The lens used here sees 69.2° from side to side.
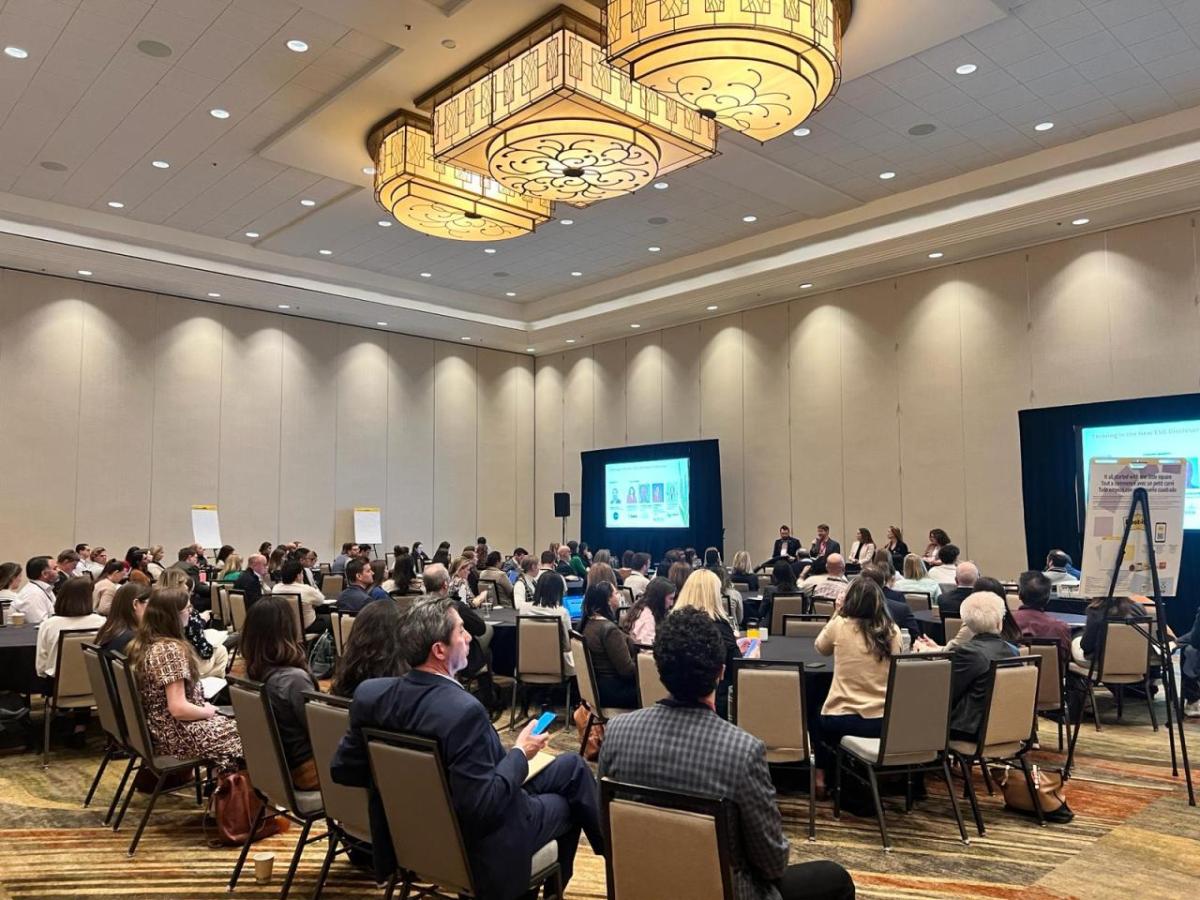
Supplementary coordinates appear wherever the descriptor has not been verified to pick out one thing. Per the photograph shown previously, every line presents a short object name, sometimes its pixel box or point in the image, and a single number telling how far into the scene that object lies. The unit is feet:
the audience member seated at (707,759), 7.37
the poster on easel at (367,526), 54.24
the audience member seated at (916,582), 27.22
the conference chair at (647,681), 15.76
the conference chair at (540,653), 21.67
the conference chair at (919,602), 25.99
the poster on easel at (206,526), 48.01
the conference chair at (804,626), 21.34
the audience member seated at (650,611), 19.04
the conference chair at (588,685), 17.35
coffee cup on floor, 12.31
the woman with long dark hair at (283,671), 11.85
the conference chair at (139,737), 13.53
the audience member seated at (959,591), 23.08
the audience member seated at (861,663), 14.67
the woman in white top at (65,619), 18.70
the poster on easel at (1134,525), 16.02
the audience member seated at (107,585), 25.04
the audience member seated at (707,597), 17.33
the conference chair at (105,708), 14.49
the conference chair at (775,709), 14.26
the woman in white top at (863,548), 41.39
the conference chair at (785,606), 25.50
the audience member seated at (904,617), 19.60
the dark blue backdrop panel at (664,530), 50.57
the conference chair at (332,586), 35.60
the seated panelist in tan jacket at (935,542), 38.95
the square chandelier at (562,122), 23.73
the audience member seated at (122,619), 16.35
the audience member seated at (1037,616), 20.84
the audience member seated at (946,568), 30.89
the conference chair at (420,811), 8.63
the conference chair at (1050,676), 18.11
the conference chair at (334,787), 10.53
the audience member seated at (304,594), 27.99
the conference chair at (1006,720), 14.46
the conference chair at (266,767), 11.44
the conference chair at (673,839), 7.12
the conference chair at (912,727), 13.74
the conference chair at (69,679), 18.04
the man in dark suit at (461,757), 8.64
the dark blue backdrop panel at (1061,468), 34.99
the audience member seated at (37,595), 24.04
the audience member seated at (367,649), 11.97
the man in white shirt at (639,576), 29.17
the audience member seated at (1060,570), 30.01
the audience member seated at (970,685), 14.78
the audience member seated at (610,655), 17.26
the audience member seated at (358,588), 24.04
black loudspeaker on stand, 57.62
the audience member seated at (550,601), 22.63
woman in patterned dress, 13.92
